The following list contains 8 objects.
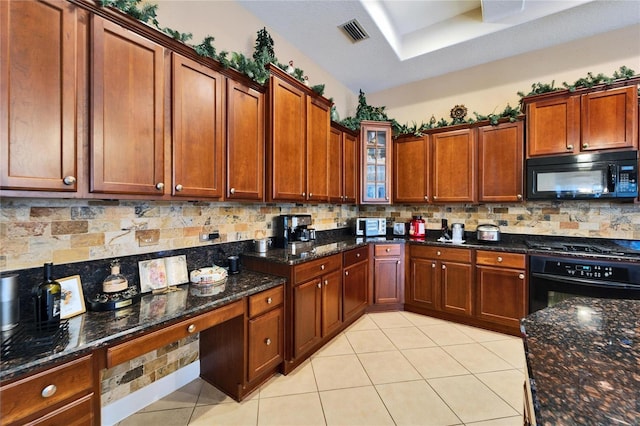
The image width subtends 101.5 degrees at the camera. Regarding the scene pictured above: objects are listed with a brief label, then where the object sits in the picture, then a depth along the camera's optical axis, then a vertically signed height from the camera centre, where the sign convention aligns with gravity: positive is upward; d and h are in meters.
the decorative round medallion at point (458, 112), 3.55 +1.38
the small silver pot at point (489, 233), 3.14 -0.25
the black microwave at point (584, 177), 2.44 +0.36
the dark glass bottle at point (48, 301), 1.17 -0.41
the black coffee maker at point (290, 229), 2.78 -0.19
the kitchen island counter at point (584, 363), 0.59 -0.44
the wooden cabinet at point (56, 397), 0.93 -0.72
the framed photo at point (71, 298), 1.35 -0.46
